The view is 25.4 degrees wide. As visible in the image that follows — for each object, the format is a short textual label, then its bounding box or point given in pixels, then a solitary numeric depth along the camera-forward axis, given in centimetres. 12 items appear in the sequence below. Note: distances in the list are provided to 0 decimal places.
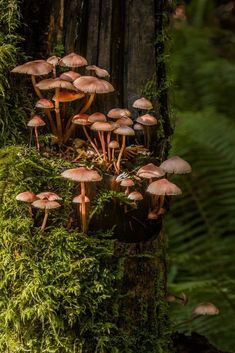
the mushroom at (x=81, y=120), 227
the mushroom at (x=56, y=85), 219
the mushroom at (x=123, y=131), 227
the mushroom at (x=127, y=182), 219
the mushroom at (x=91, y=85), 217
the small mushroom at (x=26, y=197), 202
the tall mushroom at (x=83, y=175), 202
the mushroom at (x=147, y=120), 237
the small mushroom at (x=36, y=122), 223
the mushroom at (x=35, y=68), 217
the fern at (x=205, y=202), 517
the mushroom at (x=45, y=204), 199
